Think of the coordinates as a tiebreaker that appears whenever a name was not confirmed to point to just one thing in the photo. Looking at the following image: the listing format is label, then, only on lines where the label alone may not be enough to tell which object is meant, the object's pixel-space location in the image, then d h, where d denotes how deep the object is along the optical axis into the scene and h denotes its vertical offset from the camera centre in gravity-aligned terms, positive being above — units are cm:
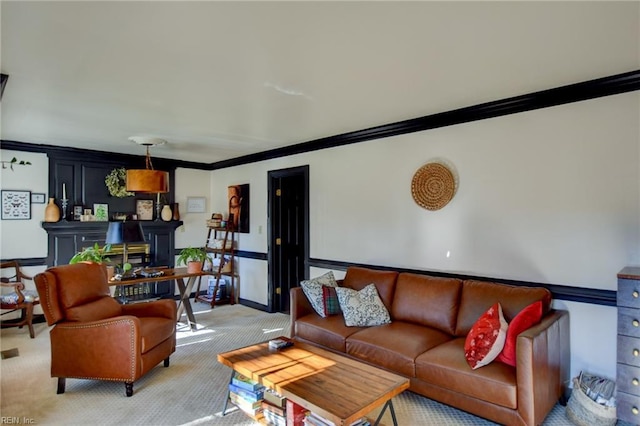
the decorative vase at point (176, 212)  612 +7
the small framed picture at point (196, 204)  638 +21
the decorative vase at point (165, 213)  598 +5
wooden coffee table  191 -98
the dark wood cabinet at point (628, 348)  217 -80
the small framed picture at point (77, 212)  516 +6
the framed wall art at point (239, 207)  585 +14
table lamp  396 -18
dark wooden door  538 -29
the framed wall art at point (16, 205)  466 +15
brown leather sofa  223 -98
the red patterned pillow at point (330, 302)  361 -85
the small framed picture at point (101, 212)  538 +7
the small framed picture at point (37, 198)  486 +25
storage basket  231 -126
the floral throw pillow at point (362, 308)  332 -85
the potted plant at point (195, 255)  488 -53
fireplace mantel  499 -30
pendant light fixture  397 +38
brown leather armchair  284 -96
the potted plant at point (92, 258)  389 -44
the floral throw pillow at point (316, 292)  362 -75
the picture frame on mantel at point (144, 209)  582 +12
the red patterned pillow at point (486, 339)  241 -83
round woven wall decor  347 +28
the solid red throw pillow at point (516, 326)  239 -73
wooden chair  417 -93
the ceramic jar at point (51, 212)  489 +6
